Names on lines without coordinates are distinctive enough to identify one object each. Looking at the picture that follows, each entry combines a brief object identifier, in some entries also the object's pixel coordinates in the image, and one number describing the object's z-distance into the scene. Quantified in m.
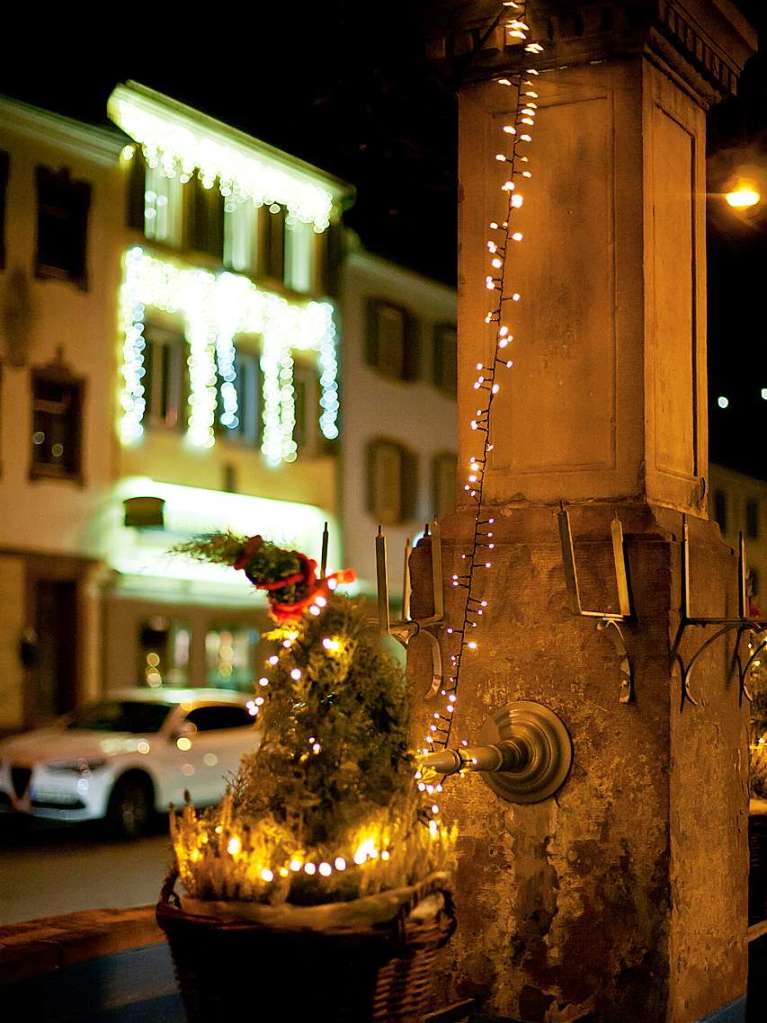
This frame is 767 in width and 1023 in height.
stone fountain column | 4.44
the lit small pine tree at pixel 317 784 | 3.52
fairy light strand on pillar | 4.96
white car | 16.09
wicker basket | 3.32
